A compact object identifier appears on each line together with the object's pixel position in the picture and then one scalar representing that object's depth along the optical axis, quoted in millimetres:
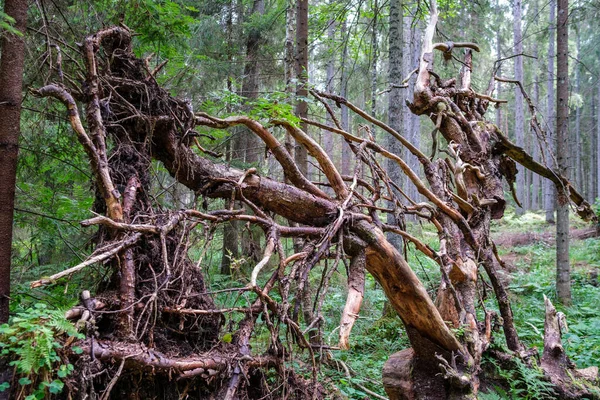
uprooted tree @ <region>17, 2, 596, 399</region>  2625
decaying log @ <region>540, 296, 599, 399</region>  4113
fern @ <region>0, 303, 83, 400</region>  1868
